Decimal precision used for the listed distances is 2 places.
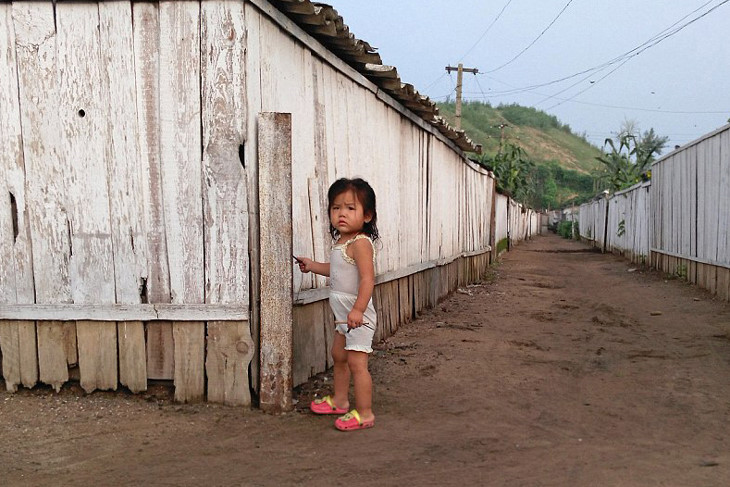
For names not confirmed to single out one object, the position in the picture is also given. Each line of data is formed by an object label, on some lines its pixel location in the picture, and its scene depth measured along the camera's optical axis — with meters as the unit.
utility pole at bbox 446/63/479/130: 26.75
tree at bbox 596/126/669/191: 23.45
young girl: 3.47
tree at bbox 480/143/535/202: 28.95
